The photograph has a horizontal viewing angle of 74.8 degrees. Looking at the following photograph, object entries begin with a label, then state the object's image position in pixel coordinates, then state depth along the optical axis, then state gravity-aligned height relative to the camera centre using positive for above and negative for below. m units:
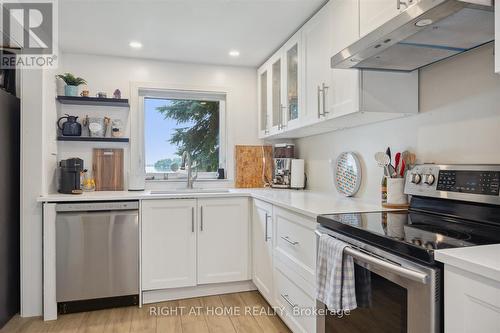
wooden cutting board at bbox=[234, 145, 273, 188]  3.44 +0.00
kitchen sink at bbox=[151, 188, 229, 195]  2.96 -0.24
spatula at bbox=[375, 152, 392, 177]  1.81 +0.03
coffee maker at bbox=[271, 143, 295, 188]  3.16 +0.01
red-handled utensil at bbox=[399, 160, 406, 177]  1.80 -0.02
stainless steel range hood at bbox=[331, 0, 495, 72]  1.09 +0.52
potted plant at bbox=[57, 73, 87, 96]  2.88 +0.73
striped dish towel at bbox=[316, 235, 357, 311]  1.26 -0.45
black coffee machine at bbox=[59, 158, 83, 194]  2.66 -0.10
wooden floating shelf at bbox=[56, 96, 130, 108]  2.90 +0.58
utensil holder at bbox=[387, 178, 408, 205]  1.75 -0.14
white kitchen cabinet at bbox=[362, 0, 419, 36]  1.40 +0.72
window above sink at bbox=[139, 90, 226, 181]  3.33 +0.35
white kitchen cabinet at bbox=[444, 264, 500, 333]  0.79 -0.35
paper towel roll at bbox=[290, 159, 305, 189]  3.07 -0.08
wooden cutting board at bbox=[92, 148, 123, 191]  3.06 -0.04
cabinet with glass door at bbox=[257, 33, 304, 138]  2.52 +0.67
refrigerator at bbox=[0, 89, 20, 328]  2.27 -0.30
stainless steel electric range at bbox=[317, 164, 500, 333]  0.97 -0.24
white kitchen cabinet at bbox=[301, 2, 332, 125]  2.06 +0.72
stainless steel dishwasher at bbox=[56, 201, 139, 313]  2.42 -0.68
